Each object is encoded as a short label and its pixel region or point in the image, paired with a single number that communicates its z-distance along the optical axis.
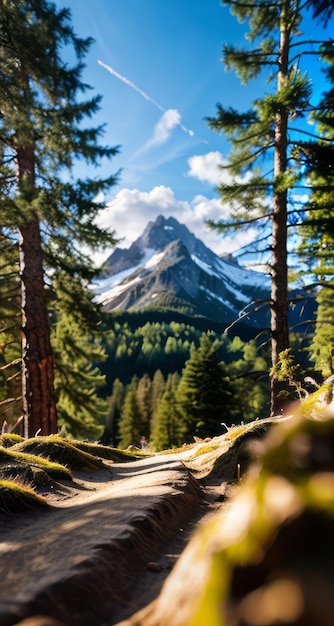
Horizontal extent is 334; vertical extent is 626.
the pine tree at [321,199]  10.67
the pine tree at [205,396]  30.20
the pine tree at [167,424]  46.66
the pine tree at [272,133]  10.51
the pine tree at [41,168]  9.59
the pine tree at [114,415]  76.56
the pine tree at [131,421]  57.41
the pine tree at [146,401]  61.58
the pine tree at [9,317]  12.20
